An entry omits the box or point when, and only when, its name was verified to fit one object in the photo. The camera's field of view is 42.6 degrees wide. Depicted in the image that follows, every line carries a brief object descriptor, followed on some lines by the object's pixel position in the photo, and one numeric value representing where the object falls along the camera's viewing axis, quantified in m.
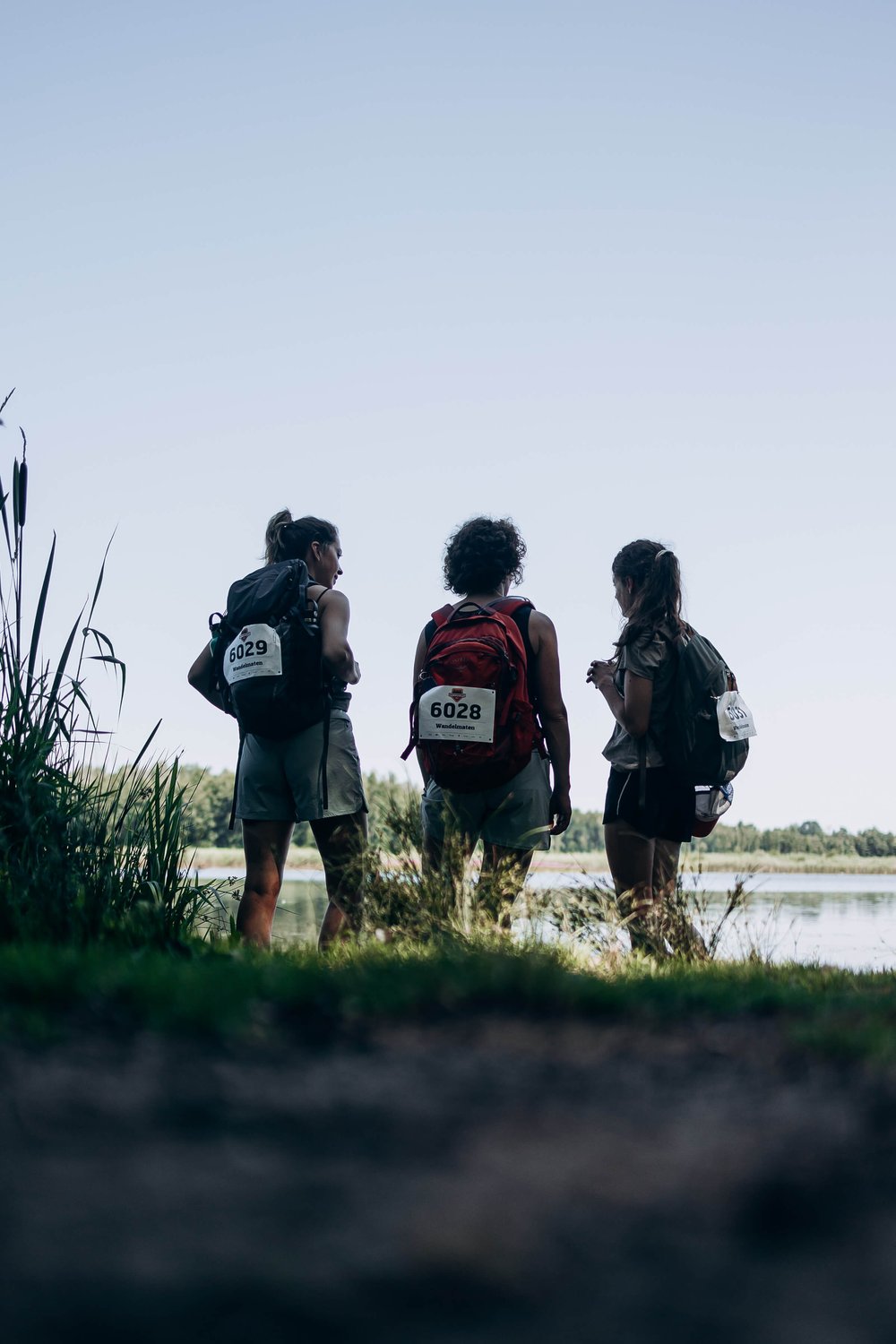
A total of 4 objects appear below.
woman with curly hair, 4.79
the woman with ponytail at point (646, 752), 4.96
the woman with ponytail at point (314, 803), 4.82
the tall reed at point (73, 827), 3.73
